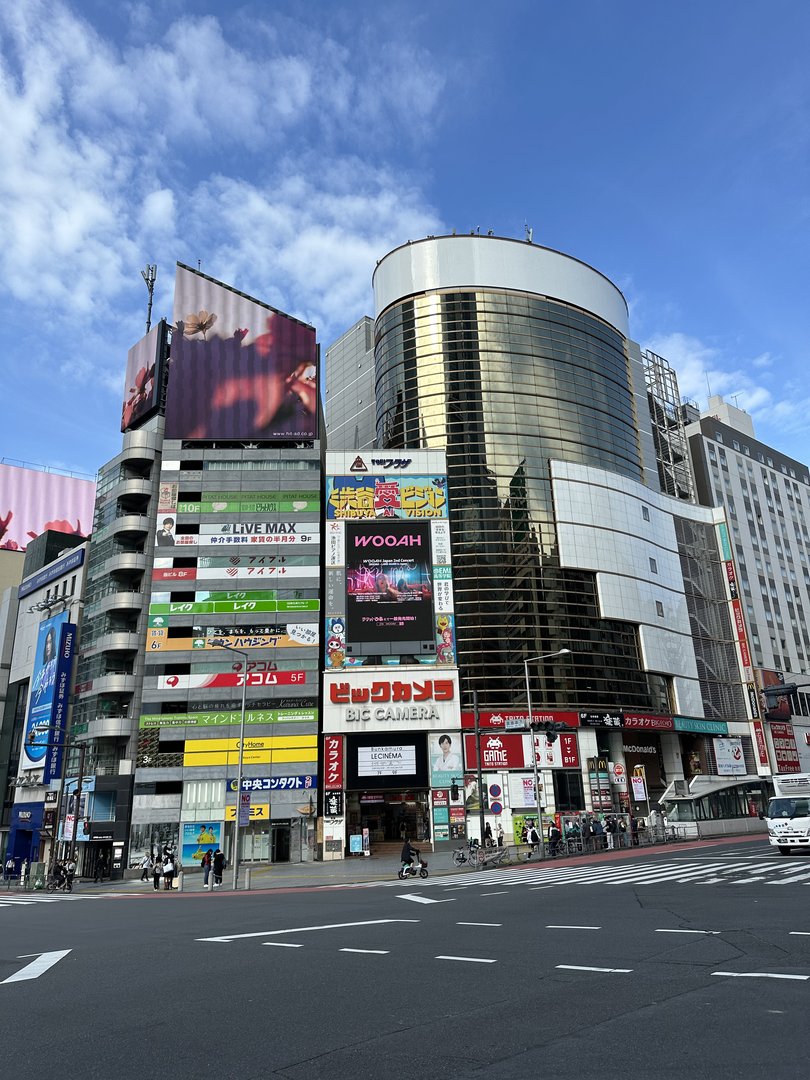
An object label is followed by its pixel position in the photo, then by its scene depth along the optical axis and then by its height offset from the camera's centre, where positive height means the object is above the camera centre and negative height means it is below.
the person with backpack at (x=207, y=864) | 34.32 -1.73
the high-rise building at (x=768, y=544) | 86.50 +30.19
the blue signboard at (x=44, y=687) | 65.00 +11.51
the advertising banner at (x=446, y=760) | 58.84 +3.78
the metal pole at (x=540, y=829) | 37.88 -0.99
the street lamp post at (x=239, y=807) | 33.76 +0.58
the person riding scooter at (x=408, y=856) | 33.28 -1.69
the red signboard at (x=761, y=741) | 79.19 +5.69
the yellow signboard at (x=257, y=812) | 55.66 +0.56
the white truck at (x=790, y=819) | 29.94 -0.73
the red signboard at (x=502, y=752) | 61.81 +4.42
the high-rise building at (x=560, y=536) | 65.50 +24.38
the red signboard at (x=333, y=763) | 57.69 +3.81
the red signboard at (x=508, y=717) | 62.56 +7.09
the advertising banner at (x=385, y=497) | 65.19 +25.21
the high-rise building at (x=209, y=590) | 56.53 +17.34
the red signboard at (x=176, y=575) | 61.25 +18.40
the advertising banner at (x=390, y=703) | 59.59 +8.16
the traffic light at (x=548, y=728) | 37.56 +3.77
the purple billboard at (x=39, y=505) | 113.50 +45.85
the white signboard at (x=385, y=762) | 58.84 +3.77
